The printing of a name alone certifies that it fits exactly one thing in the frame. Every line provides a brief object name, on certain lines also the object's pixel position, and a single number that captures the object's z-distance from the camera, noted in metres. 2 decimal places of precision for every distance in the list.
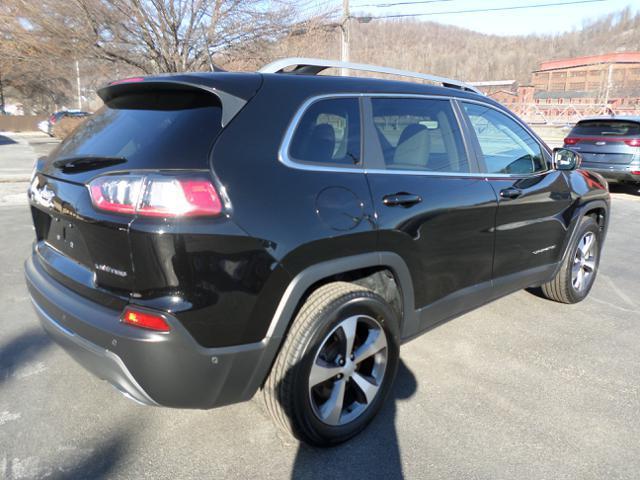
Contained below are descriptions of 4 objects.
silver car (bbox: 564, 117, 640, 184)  10.00
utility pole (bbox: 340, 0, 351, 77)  15.37
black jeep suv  1.99
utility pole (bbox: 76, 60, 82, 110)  14.55
